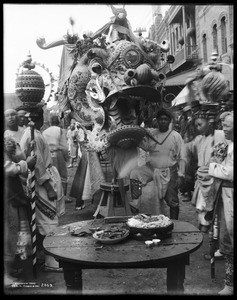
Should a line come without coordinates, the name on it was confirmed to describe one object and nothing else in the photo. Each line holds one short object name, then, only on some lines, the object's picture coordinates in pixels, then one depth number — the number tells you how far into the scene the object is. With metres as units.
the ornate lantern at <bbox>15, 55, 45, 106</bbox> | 3.40
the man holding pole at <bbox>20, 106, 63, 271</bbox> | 3.69
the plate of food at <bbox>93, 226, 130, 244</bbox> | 2.54
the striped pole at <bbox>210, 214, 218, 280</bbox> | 3.30
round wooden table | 2.28
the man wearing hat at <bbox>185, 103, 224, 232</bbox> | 3.18
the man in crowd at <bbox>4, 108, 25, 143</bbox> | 3.45
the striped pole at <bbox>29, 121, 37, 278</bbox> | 3.48
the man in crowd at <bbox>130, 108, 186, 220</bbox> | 4.54
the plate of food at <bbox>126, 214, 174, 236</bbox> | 2.62
